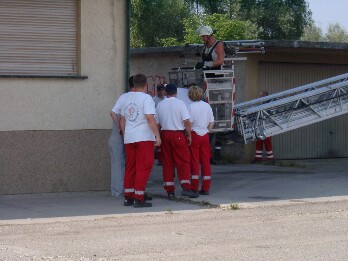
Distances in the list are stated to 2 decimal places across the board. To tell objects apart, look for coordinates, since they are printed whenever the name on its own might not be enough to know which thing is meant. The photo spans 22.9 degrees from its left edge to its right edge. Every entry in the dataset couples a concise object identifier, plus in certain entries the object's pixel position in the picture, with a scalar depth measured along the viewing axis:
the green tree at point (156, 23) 44.00
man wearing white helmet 15.70
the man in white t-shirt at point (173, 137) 14.00
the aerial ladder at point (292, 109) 16.95
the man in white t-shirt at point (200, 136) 14.47
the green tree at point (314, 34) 64.02
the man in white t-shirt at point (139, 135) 13.21
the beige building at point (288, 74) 22.31
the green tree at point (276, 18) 47.28
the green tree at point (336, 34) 65.57
